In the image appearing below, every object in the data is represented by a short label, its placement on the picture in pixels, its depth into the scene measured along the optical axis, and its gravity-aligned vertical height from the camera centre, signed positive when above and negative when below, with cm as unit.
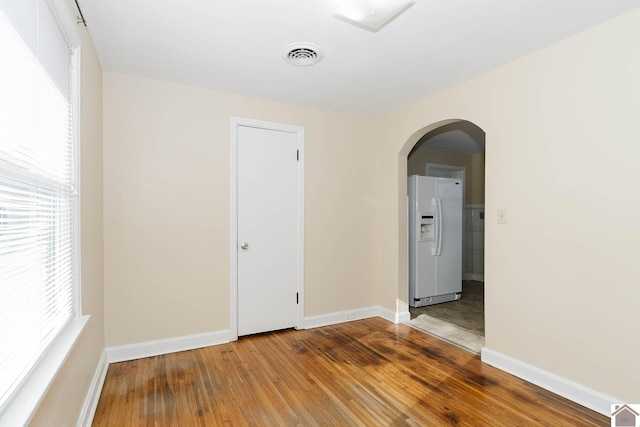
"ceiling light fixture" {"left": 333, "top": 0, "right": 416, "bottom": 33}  188 +121
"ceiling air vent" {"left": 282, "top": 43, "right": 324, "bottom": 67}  237 +121
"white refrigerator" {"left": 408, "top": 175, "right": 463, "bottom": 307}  441 -38
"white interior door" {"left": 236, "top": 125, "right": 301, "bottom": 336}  335 -18
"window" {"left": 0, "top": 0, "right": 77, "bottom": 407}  108 +11
